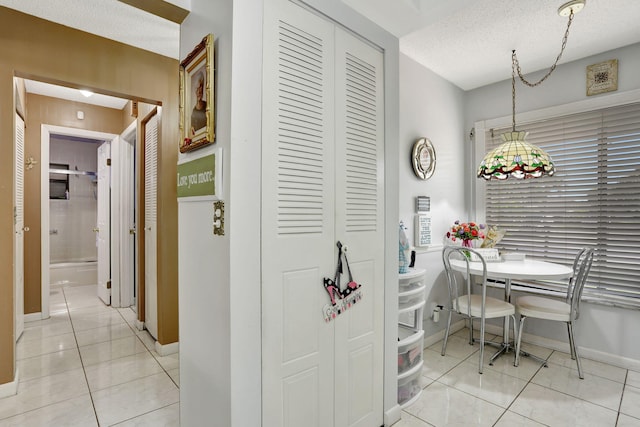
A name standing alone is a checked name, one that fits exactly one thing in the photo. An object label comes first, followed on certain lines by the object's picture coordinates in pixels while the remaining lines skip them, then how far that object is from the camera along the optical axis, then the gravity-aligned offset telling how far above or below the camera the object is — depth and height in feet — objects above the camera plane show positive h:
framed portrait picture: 4.36 +1.70
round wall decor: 9.96 +1.71
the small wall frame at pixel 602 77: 9.21 +3.92
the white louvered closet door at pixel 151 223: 10.18 -0.38
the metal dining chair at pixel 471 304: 9.00 -2.72
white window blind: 9.02 +0.31
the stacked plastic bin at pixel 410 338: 7.23 -2.95
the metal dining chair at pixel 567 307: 8.57 -2.65
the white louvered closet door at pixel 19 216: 9.78 -0.11
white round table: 8.32 -1.59
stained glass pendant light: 8.63 +1.40
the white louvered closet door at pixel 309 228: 4.51 -0.26
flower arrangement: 10.19 -0.68
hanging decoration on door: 5.22 -1.37
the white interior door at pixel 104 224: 14.32 -0.52
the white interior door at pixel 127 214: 13.53 -0.08
